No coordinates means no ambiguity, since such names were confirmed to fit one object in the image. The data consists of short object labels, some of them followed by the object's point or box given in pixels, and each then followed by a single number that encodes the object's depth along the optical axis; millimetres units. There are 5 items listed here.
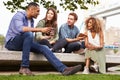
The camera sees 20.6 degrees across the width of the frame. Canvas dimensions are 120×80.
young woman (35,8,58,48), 5945
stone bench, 5512
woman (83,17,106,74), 6164
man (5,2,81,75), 5082
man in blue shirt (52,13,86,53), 6059
